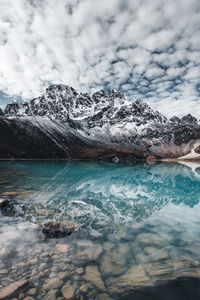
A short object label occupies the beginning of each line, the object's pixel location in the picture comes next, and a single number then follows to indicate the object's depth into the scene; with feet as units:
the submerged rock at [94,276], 19.57
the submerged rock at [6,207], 41.40
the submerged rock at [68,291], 17.53
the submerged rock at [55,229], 30.63
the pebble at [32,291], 17.51
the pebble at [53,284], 18.53
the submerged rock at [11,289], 17.27
